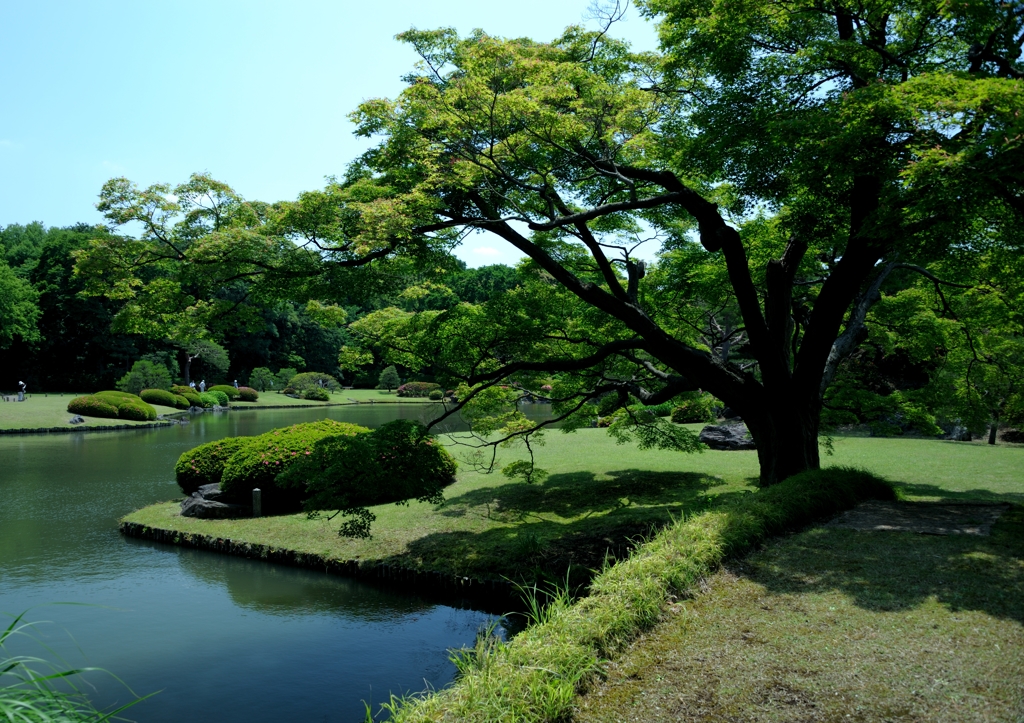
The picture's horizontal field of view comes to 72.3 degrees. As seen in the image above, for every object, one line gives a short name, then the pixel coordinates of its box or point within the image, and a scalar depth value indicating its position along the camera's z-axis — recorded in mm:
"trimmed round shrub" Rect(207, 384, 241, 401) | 44562
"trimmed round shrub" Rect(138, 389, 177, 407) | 35469
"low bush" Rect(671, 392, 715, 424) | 20547
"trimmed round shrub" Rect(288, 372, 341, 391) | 49312
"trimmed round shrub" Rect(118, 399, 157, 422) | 30156
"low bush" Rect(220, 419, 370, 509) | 12141
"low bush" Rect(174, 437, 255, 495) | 12992
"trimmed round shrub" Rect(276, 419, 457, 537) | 7809
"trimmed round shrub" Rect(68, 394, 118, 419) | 29750
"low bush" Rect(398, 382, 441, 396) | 52281
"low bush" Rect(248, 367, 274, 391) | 50531
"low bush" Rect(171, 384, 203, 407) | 39125
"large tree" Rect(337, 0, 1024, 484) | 6598
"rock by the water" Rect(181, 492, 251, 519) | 11852
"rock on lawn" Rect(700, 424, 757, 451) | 16312
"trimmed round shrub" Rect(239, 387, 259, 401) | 45344
